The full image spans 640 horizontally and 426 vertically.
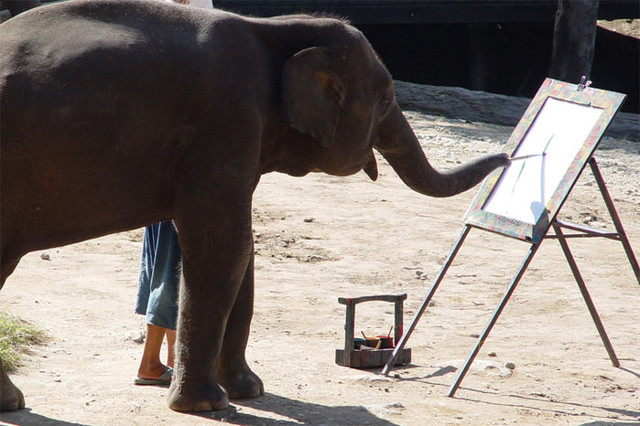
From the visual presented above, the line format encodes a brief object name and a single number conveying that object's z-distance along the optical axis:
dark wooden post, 31.00
